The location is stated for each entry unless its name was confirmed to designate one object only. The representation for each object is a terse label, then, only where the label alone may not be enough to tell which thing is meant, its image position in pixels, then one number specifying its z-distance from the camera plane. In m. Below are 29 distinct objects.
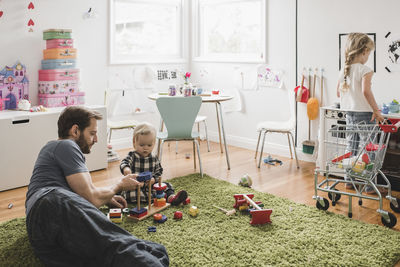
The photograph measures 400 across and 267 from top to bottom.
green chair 3.86
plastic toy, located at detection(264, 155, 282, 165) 4.68
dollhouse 4.15
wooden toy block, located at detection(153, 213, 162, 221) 2.99
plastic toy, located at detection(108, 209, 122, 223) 2.97
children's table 4.17
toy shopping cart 2.99
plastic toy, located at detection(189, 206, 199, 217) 3.11
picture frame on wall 4.13
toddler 3.32
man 2.10
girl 3.62
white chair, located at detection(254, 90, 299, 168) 4.46
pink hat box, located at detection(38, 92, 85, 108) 4.37
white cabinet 3.70
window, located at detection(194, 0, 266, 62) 5.25
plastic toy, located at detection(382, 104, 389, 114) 3.75
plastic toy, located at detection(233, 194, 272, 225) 2.94
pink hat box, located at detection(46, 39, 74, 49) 4.36
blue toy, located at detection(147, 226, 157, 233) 2.86
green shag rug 2.46
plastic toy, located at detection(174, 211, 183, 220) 3.06
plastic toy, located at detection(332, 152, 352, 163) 3.25
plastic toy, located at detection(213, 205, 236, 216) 3.14
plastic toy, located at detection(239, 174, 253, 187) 3.80
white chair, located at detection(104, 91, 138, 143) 4.65
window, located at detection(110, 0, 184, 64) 5.32
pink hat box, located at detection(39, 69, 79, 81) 4.38
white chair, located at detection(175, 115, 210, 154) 4.91
